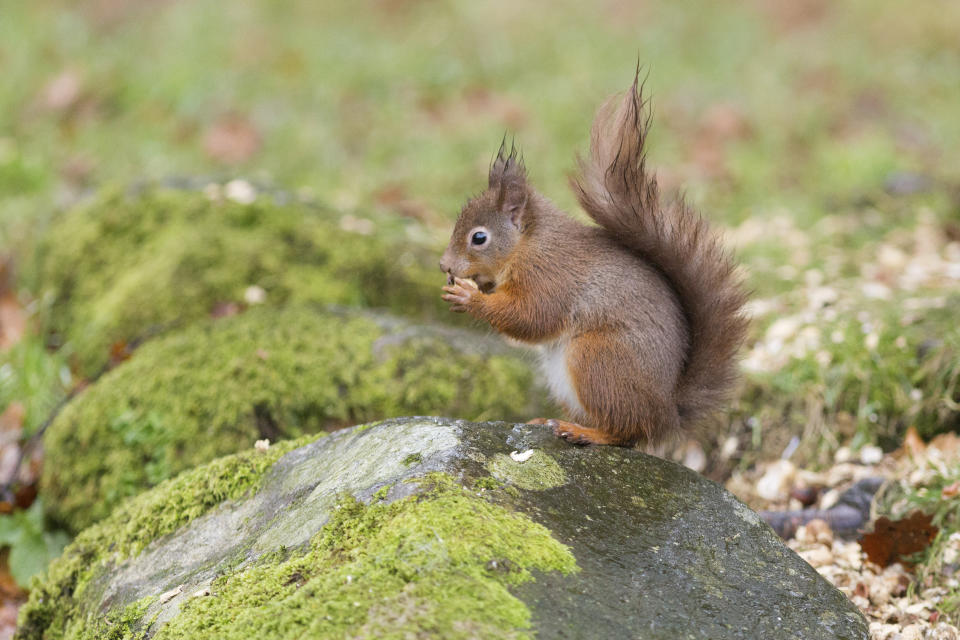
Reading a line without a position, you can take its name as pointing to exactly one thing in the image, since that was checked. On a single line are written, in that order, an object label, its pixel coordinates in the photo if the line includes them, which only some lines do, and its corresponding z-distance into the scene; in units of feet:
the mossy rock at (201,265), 24.72
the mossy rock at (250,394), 19.53
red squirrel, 15.65
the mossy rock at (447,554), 10.02
